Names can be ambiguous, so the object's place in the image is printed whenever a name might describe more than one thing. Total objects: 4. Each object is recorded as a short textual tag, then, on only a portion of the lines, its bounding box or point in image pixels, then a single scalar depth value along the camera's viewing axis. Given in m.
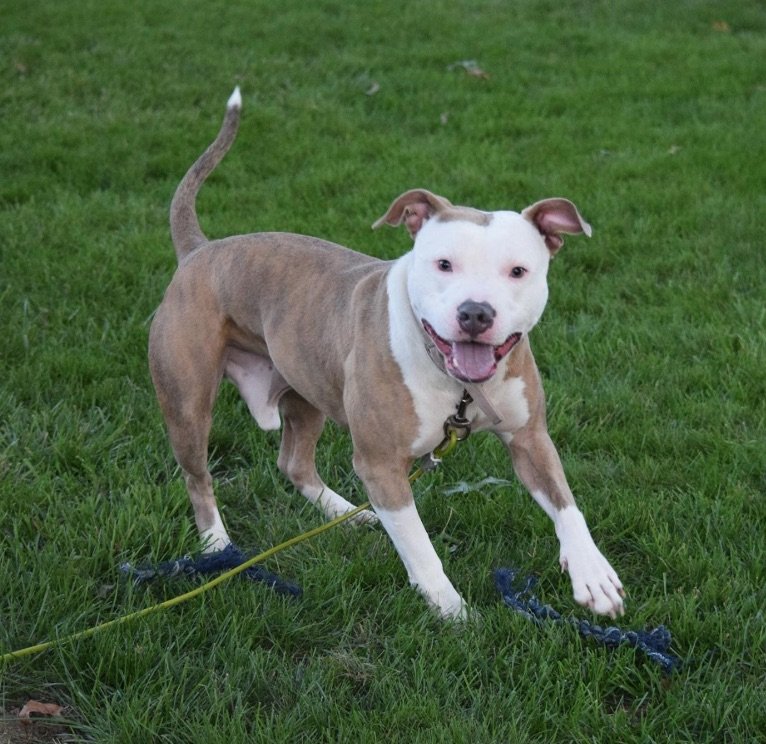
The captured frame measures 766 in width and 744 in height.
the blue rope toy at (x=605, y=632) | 3.11
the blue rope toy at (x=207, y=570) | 3.52
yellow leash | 3.11
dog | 3.17
